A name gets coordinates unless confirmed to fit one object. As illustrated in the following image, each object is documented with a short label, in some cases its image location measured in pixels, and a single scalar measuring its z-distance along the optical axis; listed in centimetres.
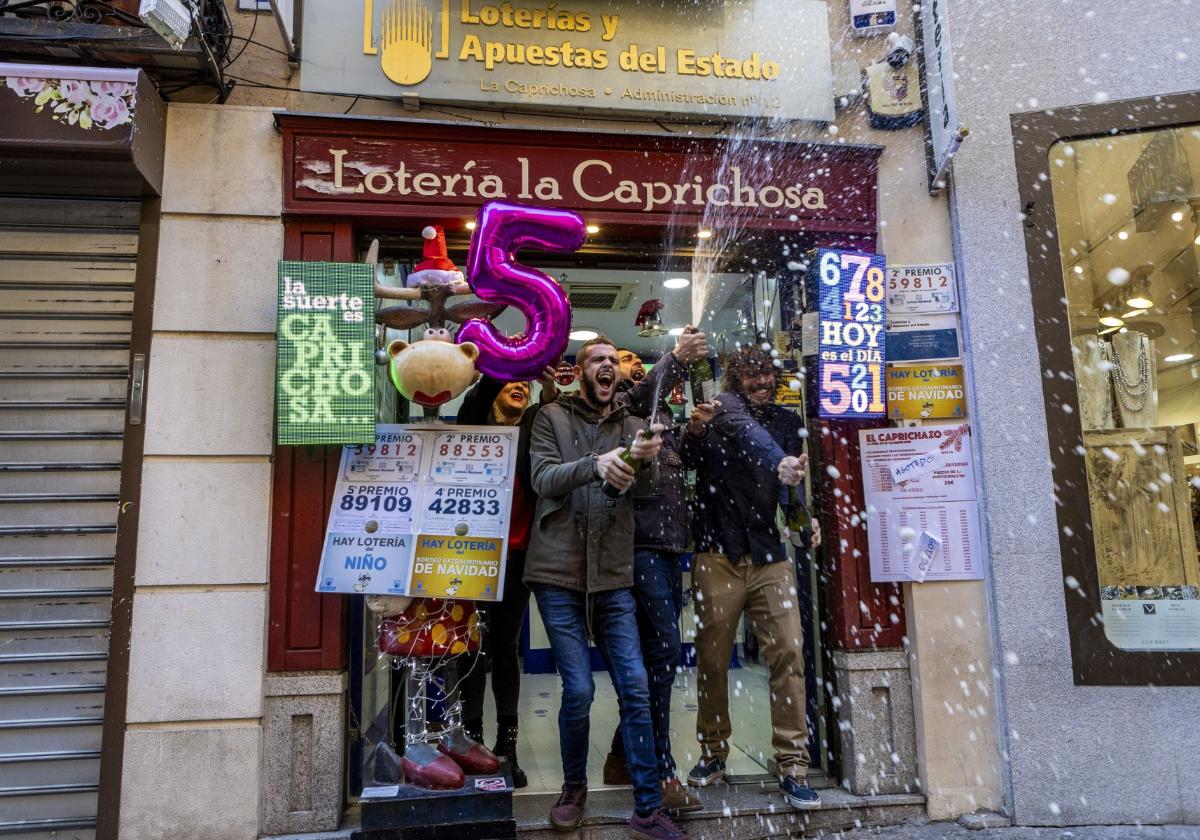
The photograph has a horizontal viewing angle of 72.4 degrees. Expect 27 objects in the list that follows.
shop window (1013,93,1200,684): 481
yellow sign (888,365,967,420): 498
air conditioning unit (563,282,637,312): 601
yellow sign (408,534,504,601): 421
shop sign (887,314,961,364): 502
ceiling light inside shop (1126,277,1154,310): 541
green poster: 432
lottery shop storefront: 455
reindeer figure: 412
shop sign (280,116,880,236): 472
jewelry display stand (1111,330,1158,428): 520
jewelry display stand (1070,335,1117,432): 510
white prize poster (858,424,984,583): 480
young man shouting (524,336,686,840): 388
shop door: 479
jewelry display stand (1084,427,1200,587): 499
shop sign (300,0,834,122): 482
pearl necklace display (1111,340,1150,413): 521
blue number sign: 483
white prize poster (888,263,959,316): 505
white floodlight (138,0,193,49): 392
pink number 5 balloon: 432
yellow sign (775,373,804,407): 524
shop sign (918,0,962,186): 488
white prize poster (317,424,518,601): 424
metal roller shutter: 425
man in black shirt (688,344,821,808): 456
